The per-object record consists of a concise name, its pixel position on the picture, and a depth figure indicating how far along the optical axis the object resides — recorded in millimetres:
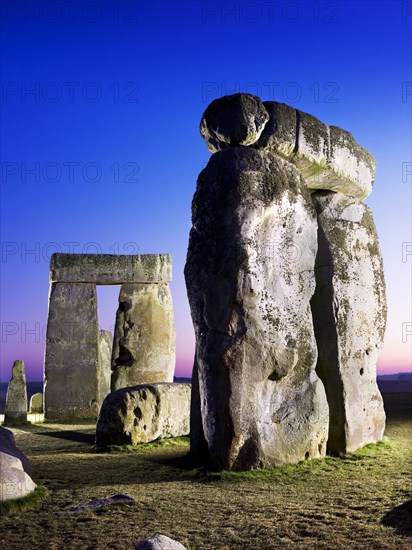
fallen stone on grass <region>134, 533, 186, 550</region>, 3381
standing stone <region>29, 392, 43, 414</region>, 15568
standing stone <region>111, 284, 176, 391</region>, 13625
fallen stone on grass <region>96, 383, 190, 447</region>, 7922
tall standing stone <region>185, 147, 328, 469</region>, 5852
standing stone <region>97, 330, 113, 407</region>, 16738
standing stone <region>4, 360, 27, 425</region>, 11828
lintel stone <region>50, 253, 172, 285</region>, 13125
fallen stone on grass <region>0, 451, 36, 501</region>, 4688
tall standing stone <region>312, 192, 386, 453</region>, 7184
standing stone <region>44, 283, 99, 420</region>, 12766
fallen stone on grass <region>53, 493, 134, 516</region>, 4510
